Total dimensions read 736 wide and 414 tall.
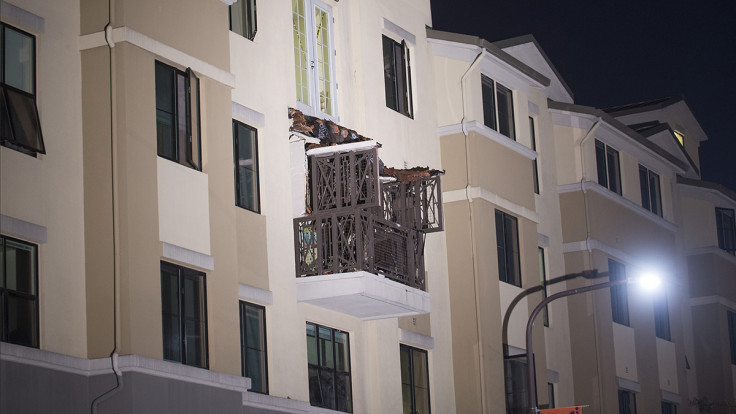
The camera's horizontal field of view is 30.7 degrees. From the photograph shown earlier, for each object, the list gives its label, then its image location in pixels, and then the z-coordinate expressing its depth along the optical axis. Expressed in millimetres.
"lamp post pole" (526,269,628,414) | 28203
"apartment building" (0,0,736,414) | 19719
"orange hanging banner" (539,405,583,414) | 27547
